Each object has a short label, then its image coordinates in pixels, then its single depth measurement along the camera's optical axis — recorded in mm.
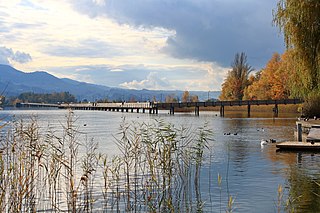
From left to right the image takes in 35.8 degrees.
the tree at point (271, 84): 106062
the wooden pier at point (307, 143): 31916
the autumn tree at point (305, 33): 24766
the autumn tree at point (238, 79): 134375
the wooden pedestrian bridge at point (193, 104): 99094
